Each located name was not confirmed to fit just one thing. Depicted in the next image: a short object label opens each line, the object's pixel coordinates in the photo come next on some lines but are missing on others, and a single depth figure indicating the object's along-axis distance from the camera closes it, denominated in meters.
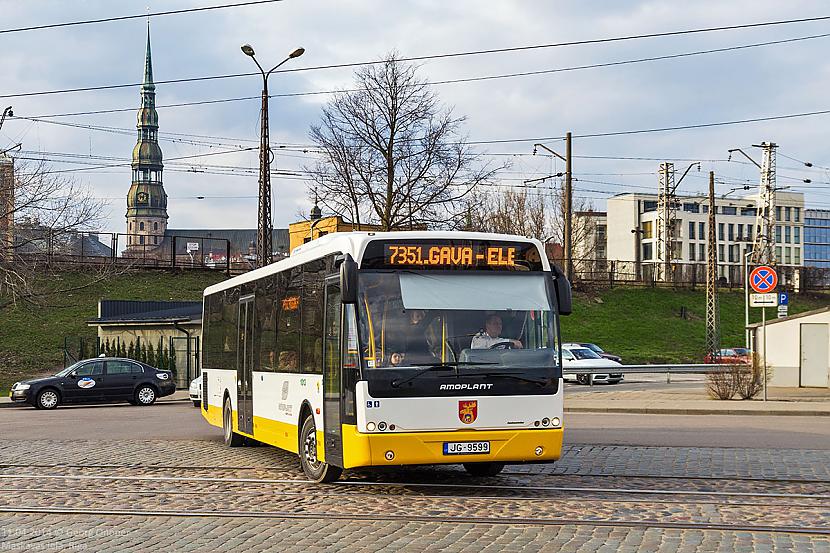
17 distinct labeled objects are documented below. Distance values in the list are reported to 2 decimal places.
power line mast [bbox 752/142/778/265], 64.53
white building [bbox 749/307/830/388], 33.28
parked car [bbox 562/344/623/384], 43.29
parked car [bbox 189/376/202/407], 30.01
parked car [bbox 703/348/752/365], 29.27
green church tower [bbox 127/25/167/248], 157.00
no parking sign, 26.56
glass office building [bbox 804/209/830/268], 162.25
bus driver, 11.86
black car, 32.00
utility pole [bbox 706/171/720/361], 46.75
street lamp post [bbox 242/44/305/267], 34.06
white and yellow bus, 11.50
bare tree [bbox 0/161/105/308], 40.88
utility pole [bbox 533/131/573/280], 42.31
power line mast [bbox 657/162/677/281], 81.94
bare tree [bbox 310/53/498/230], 44.06
